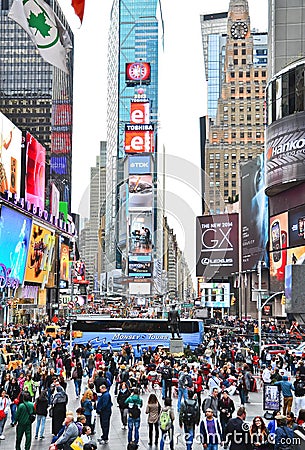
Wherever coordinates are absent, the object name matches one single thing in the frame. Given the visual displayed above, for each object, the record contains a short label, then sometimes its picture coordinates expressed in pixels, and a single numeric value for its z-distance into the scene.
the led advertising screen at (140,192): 143.88
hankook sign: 64.19
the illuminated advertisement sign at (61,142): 169.88
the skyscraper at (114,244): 185.62
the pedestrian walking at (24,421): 13.84
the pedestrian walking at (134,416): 14.75
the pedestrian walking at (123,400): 17.20
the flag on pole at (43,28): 14.50
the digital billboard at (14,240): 60.94
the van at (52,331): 50.12
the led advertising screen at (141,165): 143.62
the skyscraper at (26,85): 158.75
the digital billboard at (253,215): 80.06
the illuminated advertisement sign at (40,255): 73.44
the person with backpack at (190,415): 14.11
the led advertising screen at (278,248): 67.94
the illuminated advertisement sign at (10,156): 64.12
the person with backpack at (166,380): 21.78
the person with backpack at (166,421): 13.93
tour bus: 45.94
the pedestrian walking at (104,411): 15.53
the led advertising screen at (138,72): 193.62
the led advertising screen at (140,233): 143.25
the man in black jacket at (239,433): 11.20
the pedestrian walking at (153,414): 15.01
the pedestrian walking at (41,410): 15.68
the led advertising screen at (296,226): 63.22
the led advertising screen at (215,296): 95.38
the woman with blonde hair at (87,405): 15.18
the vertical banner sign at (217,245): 99.88
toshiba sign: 147.12
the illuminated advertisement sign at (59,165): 171.93
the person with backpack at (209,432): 12.67
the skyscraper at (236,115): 156.38
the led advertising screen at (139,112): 152.88
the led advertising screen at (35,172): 77.75
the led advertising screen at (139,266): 140.62
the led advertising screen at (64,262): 96.12
